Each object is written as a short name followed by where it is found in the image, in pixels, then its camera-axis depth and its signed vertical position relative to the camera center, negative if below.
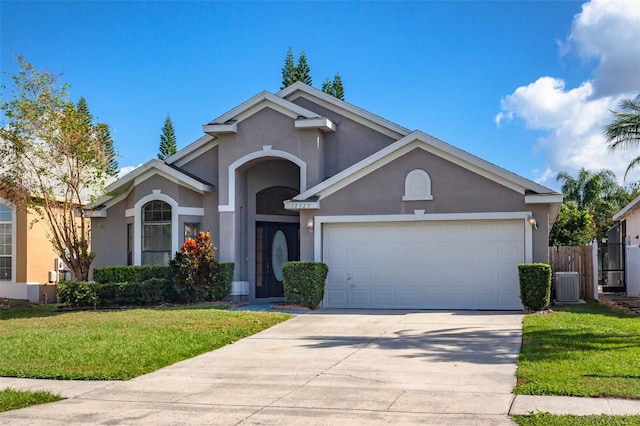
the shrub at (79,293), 21.06 -1.11
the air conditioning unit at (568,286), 19.53 -0.95
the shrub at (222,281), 21.08 -0.81
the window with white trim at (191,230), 22.27 +0.73
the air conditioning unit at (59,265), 25.75 -0.36
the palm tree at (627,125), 16.67 +2.88
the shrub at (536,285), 17.19 -0.81
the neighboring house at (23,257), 25.20 -0.07
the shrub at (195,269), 20.61 -0.44
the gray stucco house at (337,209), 18.69 +1.24
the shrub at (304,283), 18.95 -0.79
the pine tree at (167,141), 45.44 +7.12
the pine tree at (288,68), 40.16 +10.24
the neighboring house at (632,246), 24.05 +0.15
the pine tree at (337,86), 42.47 +9.75
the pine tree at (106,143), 22.02 +3.41
